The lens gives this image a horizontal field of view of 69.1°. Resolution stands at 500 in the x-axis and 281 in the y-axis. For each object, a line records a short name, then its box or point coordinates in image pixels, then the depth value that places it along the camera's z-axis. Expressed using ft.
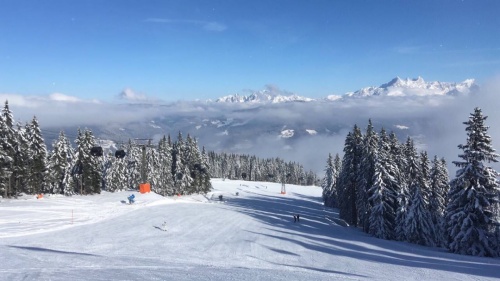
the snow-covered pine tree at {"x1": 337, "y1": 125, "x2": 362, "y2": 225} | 182.39
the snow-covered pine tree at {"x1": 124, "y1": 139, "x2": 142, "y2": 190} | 312.91
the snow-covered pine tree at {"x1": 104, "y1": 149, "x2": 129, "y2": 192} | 294.46
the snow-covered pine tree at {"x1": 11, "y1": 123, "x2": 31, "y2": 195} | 189.67
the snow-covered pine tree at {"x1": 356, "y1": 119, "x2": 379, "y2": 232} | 161.78
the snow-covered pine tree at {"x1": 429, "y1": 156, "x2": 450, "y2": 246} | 153.79
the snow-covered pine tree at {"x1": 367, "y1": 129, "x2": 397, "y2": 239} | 145.07
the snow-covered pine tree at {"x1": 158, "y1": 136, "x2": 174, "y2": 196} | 289.72
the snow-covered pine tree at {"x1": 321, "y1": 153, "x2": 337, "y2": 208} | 325.75
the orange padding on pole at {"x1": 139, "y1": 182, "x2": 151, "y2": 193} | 206.45
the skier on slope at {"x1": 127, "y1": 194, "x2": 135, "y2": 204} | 173.37
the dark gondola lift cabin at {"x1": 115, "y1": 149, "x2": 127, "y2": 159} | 202.59
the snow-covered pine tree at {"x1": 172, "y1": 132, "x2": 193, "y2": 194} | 295.89
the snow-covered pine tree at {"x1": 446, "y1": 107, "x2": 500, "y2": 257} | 100.83
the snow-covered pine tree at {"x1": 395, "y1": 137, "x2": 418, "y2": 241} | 139.13
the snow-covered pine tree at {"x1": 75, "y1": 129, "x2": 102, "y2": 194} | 230.07
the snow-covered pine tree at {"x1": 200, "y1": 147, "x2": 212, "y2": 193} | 321.24
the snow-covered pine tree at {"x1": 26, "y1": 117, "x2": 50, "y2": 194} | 202.84
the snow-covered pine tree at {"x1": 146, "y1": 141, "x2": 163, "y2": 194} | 284.41
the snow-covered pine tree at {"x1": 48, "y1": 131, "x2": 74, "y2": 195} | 218.79
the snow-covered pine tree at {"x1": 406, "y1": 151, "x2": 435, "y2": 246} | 132.05
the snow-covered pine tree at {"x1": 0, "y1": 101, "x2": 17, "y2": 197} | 173.46
